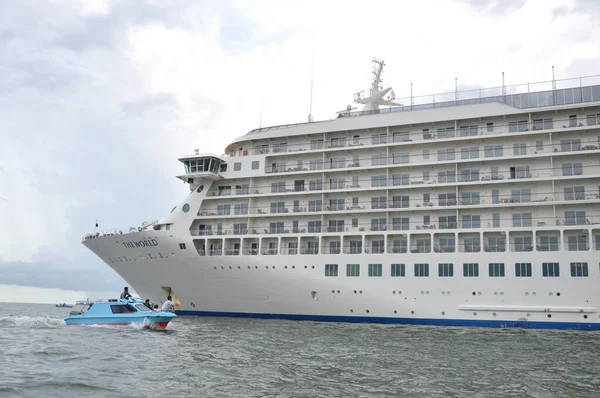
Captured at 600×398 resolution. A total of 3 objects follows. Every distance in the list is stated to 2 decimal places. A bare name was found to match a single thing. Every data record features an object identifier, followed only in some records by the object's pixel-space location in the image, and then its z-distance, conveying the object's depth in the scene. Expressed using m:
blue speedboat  25.84
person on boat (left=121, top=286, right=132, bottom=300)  28.00
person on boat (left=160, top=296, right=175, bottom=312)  27.24
